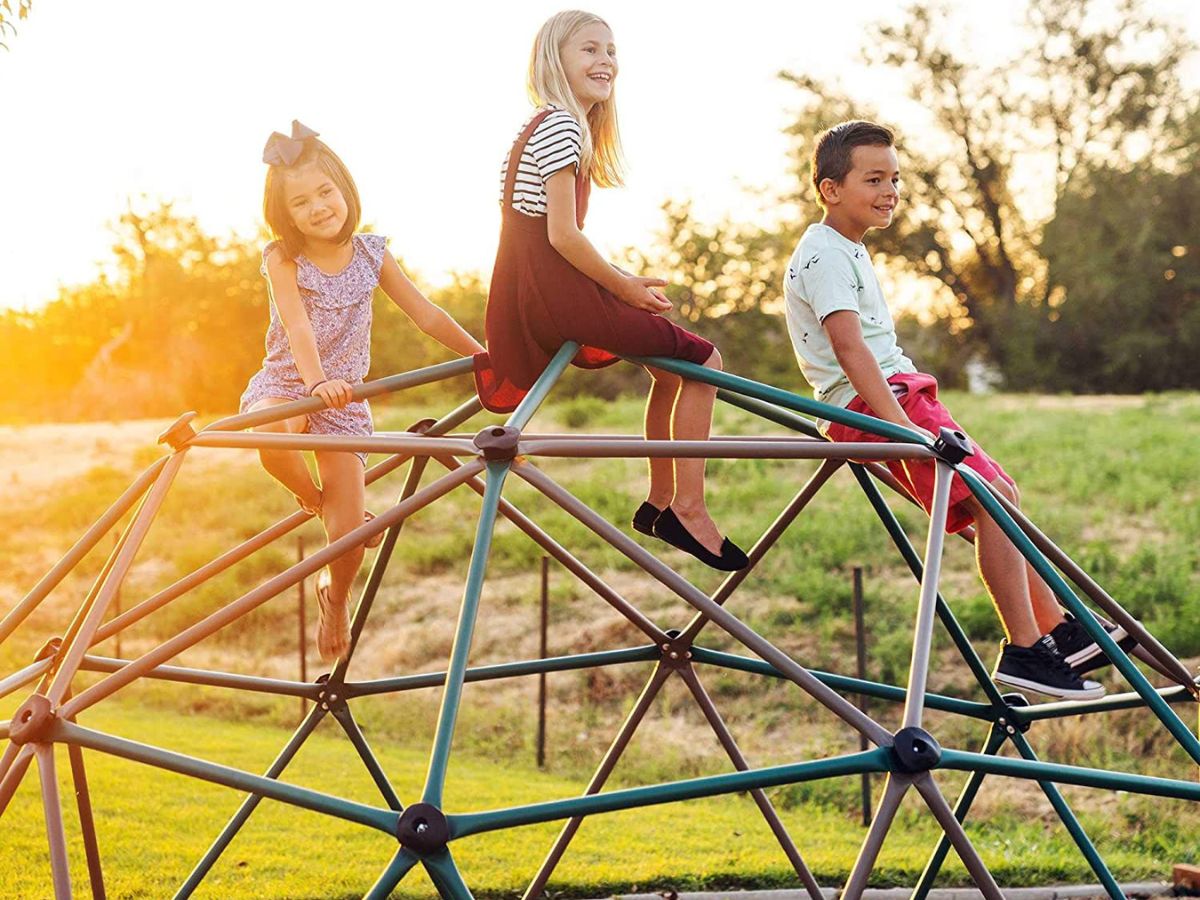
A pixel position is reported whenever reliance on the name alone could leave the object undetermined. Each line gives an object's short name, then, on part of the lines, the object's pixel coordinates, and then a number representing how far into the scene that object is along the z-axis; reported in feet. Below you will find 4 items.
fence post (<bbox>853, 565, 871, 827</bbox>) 29.68
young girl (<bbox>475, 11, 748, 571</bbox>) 12.90
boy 13.62
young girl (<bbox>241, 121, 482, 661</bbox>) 14.25
